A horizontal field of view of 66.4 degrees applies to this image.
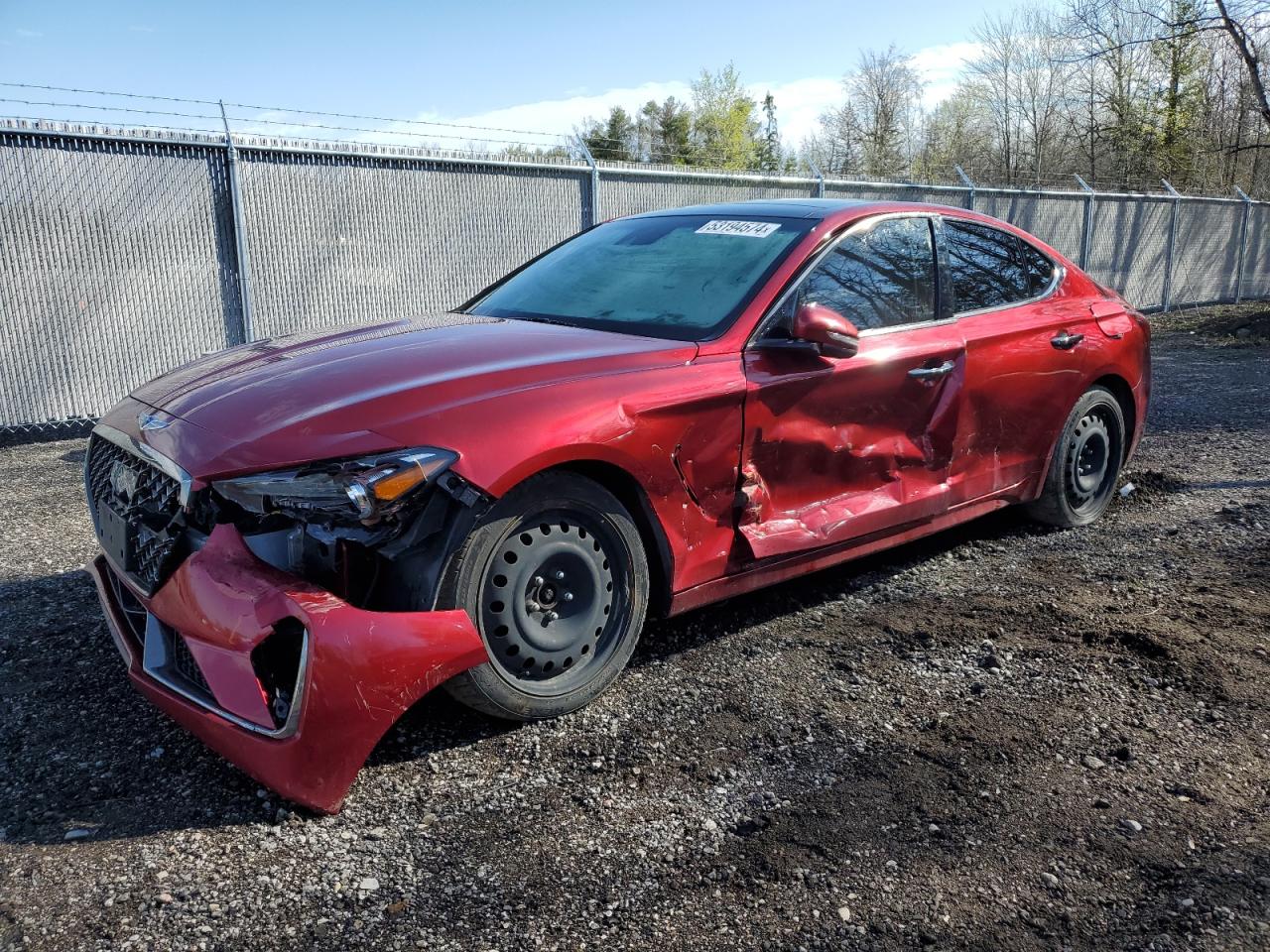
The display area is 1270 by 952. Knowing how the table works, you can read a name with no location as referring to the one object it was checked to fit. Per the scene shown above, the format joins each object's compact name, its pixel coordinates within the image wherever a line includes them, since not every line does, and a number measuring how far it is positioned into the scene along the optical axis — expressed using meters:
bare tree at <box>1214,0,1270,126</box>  20.50
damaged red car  2.53
